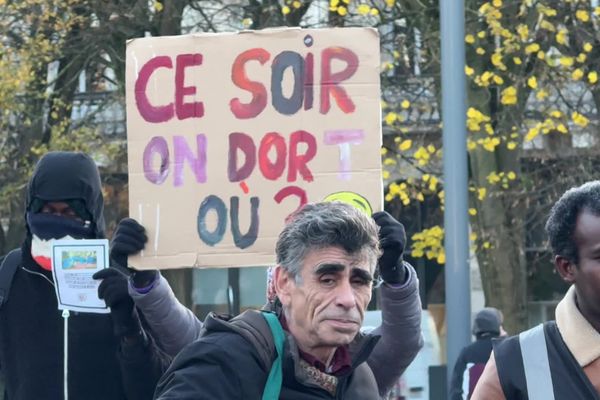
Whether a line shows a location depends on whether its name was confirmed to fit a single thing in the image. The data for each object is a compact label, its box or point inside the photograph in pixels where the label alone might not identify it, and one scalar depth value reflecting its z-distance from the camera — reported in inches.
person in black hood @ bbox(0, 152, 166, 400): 263.0
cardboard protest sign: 254.8
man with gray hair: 168.0
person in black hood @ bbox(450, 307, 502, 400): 529.2
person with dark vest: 190.0
